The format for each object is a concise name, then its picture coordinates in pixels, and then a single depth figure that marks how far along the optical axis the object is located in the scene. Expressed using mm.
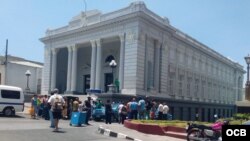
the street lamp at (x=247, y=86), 27969
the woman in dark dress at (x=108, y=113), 23766
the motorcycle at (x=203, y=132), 14255
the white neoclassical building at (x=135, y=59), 37594
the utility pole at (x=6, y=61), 54781
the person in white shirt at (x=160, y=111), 25495
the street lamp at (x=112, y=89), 32438
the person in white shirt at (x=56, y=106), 16578
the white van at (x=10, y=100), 25750
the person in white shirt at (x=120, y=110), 24422
